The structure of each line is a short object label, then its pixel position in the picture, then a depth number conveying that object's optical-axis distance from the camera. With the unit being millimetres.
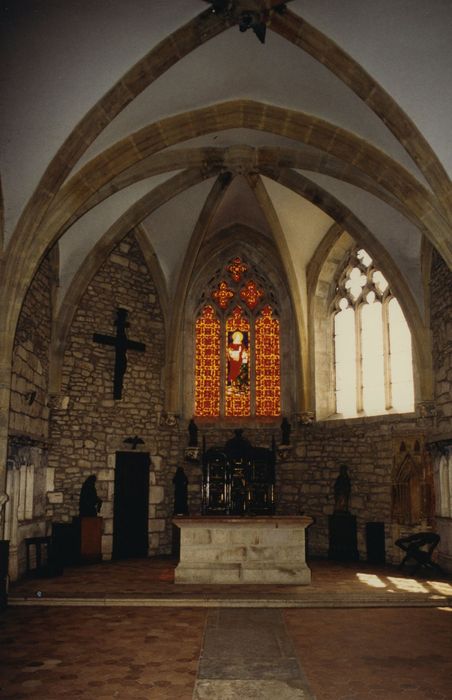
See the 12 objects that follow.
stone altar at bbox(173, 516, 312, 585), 8844
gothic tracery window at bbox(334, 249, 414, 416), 12039
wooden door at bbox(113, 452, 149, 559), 12070
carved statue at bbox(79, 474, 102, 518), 11312
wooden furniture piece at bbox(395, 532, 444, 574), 9727
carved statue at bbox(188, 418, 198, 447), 12891
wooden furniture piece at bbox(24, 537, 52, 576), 9742
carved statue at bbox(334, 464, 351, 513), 12078
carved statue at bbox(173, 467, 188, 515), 12367
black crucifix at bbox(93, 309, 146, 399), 12273
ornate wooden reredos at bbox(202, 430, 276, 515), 12656
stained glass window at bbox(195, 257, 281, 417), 13812
